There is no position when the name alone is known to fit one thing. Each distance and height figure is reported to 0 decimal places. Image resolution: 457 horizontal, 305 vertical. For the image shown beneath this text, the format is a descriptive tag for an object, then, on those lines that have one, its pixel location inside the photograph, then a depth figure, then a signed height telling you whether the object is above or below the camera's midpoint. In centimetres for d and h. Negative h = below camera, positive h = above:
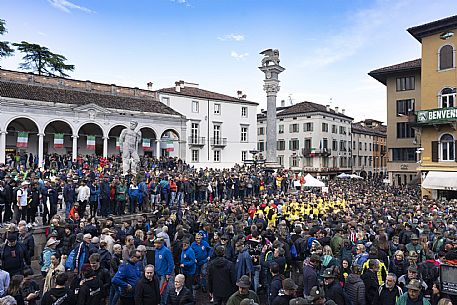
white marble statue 1995 +77
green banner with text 2739 +357
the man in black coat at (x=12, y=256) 774 -194
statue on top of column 2950 +831
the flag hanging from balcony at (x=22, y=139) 2977 +184
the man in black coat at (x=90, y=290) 610 -213
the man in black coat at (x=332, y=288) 636 -215
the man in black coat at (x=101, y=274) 672 -204
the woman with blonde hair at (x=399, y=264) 784 -213
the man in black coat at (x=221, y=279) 757 -236
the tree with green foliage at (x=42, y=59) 4506 +1270
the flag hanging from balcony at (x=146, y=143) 3647 +189
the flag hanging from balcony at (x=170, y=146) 4003 +177
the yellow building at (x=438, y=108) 2809 +414
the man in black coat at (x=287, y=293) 584 -204
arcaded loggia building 3083 +409
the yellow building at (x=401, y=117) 3759 +480
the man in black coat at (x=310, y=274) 716 -213
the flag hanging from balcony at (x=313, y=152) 5762 +165
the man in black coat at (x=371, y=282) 696 -222
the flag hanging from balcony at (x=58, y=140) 3176 +188
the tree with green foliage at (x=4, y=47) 3996 +1264
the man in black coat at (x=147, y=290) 651 -221
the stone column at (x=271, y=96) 2959 +530
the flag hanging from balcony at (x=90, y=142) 3338 +180
